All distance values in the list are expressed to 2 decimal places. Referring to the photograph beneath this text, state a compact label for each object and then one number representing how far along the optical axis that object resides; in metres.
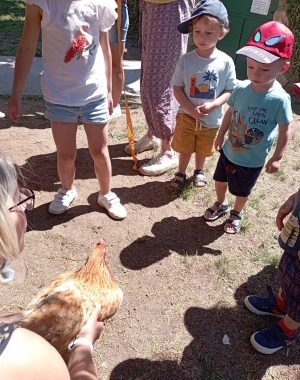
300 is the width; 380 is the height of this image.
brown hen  1.71
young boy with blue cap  2.75
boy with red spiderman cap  2.32
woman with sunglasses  1.05
